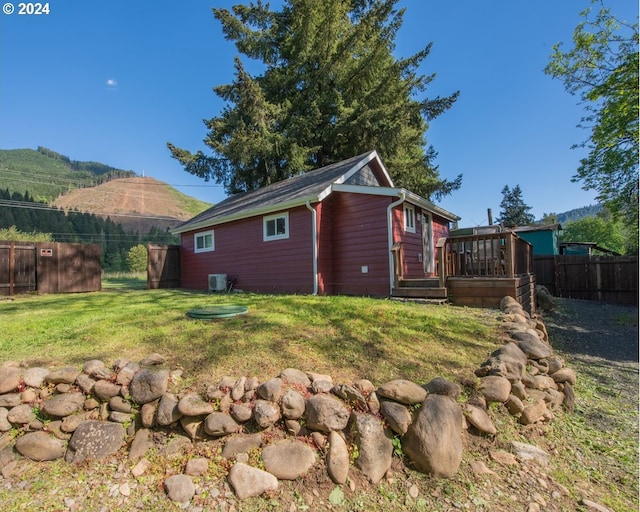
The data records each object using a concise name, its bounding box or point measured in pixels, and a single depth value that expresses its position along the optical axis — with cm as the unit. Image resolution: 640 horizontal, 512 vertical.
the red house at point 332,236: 798
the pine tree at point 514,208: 4072
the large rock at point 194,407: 231
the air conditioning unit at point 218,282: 1059
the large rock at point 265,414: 231
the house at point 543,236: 1900
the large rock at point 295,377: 266
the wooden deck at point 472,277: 612
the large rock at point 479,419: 251
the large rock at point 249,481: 195
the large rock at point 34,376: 270
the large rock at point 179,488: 191
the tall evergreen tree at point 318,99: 1598
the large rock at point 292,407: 236
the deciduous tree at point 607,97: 955
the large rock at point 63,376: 271
